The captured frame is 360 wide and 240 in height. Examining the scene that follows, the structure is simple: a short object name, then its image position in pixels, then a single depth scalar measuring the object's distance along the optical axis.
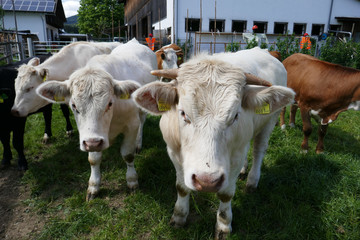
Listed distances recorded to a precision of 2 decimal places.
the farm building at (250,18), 15.91
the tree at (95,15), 40.25
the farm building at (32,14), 25.99
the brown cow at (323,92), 4.15
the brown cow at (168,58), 9.16
